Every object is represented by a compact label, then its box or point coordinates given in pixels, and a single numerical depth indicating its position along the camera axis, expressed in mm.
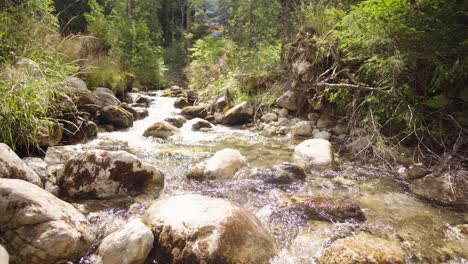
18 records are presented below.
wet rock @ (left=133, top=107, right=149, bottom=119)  7500
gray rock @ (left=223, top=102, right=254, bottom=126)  7234
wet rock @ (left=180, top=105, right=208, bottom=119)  8078
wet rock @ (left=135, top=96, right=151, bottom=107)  9123
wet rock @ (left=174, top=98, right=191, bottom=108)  9266
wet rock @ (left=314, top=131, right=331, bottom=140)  5352
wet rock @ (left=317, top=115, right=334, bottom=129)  5777
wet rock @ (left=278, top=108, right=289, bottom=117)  6762
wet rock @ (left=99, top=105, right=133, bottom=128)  6238
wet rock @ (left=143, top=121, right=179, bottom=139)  6008
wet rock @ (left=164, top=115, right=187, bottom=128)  6934
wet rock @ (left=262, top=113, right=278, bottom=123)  6766
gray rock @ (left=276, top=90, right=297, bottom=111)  6641
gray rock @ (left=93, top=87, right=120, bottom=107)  6686
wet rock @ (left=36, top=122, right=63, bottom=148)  3838
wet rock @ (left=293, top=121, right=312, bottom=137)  5871
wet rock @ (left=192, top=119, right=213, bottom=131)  6809
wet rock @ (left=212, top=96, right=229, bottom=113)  8151
